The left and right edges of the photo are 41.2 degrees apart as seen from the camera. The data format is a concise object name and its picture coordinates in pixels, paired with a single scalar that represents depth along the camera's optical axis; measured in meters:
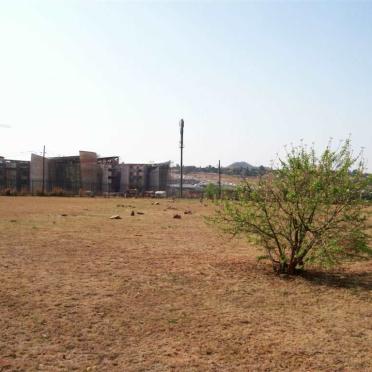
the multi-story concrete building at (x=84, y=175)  54.44
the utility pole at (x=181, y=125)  49.72
